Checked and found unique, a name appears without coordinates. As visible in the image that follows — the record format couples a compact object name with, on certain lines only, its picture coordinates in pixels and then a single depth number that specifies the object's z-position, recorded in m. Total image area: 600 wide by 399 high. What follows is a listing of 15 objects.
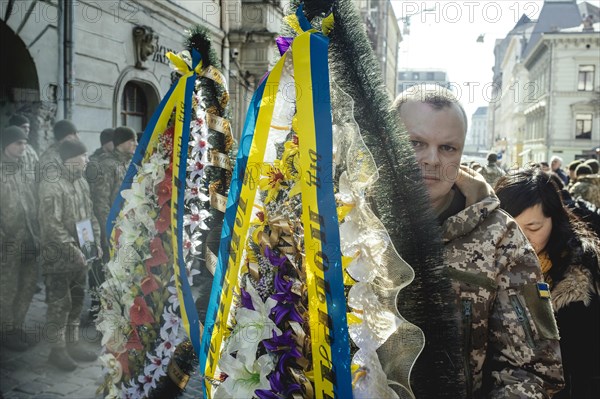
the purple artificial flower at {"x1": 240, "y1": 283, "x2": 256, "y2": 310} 1.73
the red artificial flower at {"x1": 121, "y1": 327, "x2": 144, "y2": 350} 3.18
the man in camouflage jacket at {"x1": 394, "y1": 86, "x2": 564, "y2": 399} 1.79
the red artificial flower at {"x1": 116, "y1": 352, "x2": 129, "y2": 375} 3.15
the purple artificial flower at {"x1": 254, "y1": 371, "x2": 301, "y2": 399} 1.59
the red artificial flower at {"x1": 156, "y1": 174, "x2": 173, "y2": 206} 3.34
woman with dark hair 2.82
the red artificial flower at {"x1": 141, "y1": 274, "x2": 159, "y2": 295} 3.23
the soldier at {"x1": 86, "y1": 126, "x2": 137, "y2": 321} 6.13
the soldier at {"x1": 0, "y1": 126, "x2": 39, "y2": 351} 5.22
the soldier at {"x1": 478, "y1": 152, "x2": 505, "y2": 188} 10.45
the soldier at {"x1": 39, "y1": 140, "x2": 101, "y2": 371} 4.91
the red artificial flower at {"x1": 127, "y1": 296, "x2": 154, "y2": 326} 3.19
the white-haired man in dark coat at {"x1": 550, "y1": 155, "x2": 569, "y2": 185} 11.43
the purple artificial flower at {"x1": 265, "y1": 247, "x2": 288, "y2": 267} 1.70
